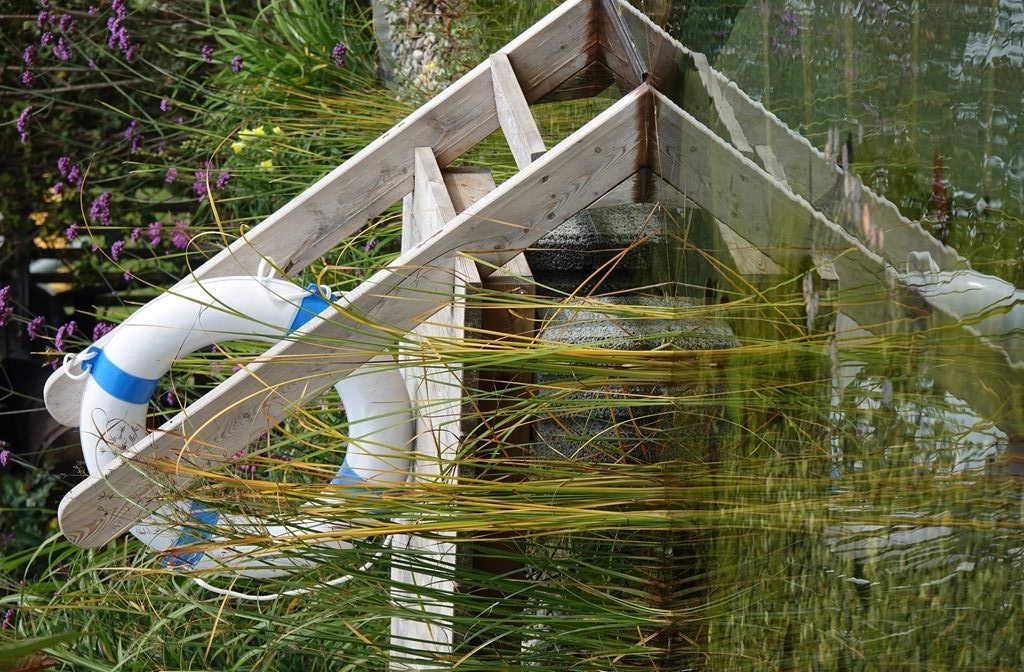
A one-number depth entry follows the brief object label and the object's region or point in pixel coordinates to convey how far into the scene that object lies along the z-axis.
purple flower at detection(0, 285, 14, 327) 2.94
